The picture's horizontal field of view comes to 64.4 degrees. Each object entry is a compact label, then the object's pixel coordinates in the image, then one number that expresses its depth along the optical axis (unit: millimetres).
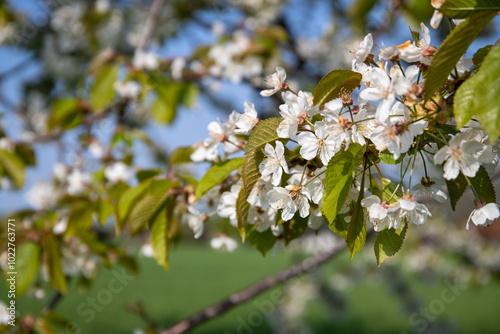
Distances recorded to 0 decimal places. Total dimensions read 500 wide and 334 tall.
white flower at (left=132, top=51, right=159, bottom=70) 2070
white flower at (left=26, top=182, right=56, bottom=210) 2081
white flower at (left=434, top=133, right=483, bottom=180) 589
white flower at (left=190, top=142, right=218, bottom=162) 860
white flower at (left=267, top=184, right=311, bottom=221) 676
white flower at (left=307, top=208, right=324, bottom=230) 779
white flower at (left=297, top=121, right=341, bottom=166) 632
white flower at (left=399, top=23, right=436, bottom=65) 619
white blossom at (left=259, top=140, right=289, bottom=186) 671
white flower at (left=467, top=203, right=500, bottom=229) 635
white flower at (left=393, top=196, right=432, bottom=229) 618
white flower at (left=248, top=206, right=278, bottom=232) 800
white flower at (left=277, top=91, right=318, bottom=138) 661
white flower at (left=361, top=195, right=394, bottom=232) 624
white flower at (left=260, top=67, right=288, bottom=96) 739
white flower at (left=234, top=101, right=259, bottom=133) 739
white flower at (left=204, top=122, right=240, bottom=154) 835
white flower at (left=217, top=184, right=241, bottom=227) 812
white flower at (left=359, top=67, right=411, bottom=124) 574
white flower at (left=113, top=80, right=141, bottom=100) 2100
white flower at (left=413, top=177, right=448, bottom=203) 701
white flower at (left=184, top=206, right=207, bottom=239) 955
